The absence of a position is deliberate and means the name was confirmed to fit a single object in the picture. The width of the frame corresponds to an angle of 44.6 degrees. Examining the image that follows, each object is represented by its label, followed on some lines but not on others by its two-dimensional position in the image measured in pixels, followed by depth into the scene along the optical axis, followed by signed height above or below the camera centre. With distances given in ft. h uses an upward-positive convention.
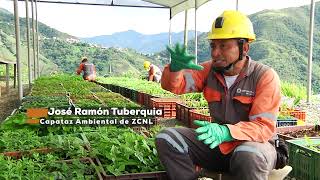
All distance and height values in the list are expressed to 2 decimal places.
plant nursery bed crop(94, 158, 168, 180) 8.84 -2.53
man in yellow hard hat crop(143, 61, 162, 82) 47.57 -0.88
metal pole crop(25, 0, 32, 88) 36.94 +2.72
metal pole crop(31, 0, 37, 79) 45.75 +4.32
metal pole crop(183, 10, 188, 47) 52.42 +5.78
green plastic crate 12.64 -3.17
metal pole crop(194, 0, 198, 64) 46.41 +5.65
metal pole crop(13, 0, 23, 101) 26.53 +1.76
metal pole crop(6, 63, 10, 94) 42.53 -1.25
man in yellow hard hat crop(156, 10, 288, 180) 8.11 -0.96
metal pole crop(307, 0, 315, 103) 30.79 +2.04
